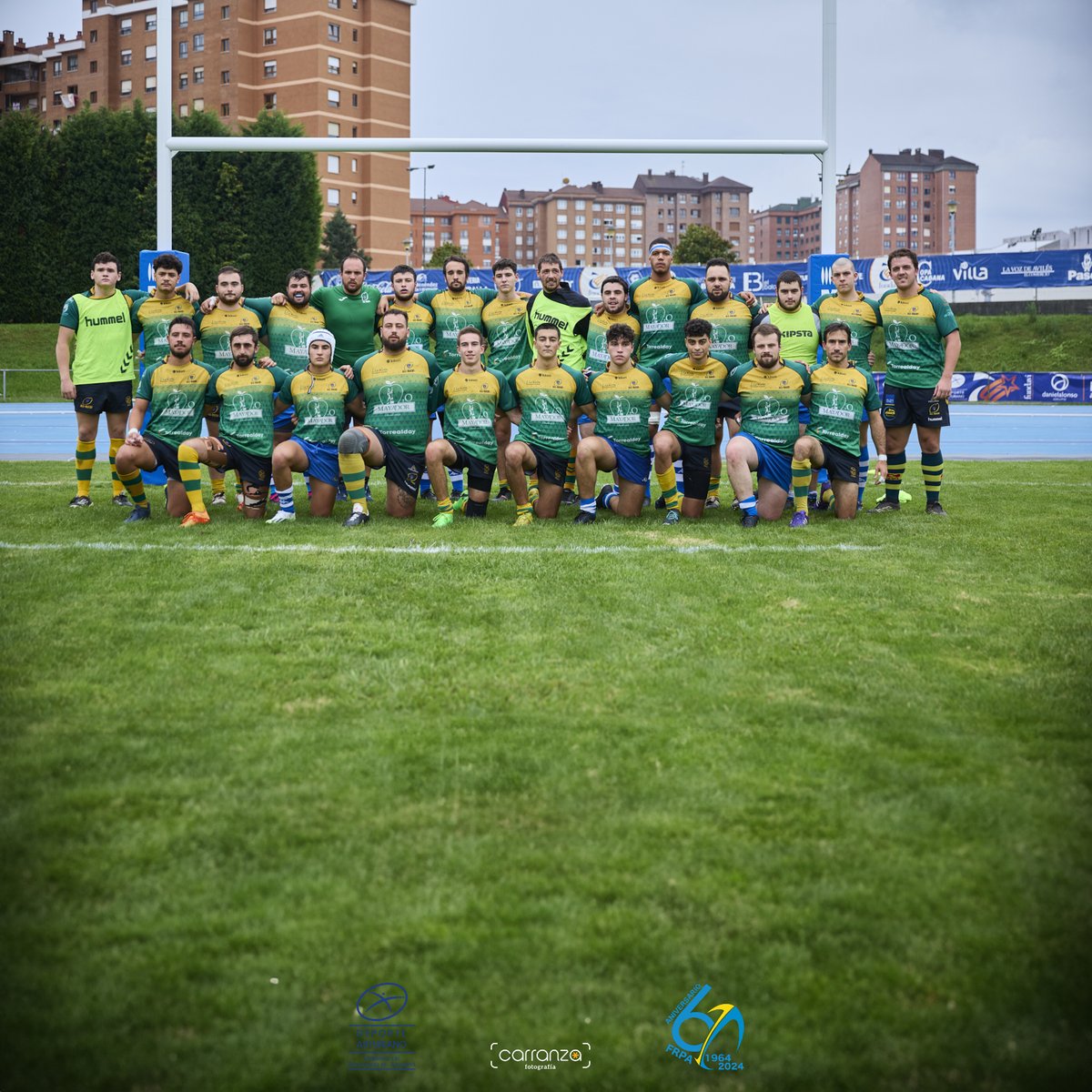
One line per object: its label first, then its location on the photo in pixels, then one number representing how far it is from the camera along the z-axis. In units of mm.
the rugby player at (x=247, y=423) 8125
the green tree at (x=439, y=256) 67088
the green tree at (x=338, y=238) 64312
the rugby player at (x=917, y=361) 8875
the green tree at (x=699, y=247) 61688
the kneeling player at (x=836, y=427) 8180
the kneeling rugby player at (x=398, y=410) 8188
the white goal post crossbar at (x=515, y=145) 11312
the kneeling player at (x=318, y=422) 8078
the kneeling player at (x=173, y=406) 8094
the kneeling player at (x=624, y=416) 8289
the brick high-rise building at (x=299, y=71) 65562
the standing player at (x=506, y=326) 9289
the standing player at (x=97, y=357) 8750
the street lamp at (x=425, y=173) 69950
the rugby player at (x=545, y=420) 8164
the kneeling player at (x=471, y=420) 8141
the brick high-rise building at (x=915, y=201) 115000
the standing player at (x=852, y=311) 9172
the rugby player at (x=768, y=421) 8117
